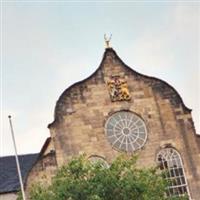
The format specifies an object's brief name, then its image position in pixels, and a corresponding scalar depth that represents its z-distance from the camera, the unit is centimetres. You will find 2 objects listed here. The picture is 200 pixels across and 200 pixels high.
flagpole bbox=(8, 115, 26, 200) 2768
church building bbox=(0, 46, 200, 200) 3406
